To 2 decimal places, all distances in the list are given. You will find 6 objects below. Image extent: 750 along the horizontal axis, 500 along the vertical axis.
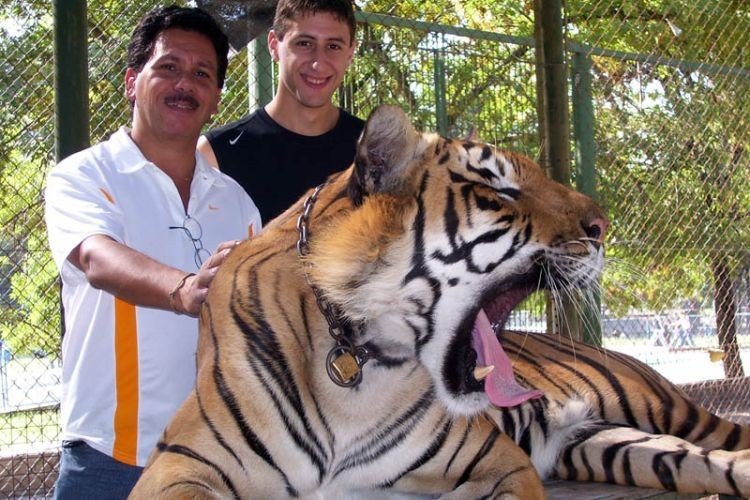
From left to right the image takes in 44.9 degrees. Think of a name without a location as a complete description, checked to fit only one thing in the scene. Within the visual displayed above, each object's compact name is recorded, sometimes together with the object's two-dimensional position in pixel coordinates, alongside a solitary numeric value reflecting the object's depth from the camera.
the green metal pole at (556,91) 3.88
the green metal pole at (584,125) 4.64
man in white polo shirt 2.35
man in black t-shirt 3.17
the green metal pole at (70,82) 2.89
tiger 1.98
